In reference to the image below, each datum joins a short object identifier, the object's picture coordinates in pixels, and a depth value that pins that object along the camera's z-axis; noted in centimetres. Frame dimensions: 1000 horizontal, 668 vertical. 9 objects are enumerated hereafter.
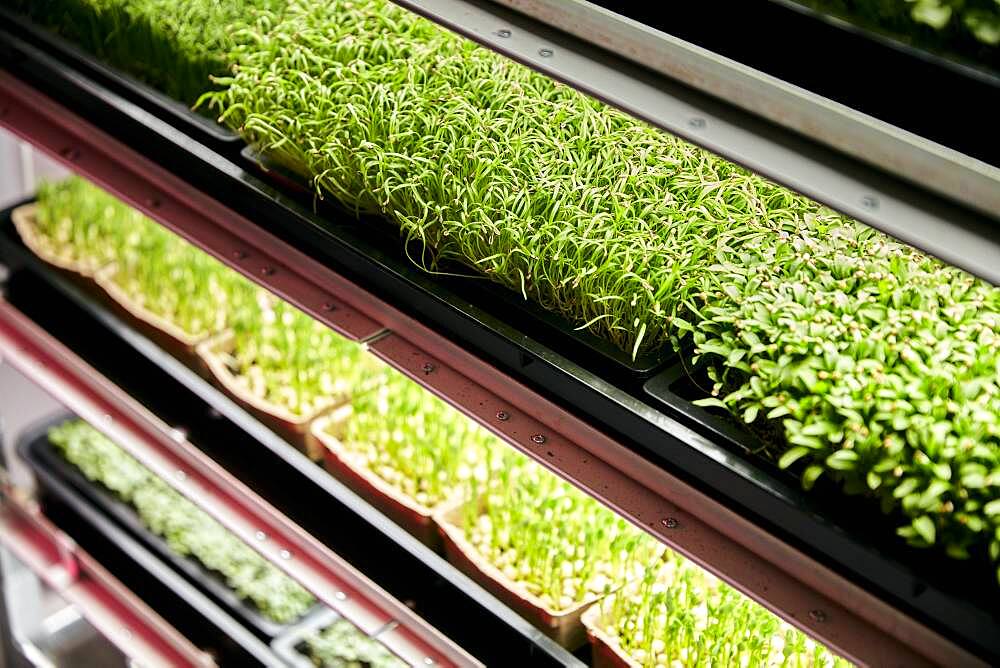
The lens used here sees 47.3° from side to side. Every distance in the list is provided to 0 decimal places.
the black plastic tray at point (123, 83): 214
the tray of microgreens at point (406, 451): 228
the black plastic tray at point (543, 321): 164
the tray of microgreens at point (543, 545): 209
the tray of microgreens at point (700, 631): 197
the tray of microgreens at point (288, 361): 259
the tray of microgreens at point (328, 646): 272
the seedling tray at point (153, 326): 264
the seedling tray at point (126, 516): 280
